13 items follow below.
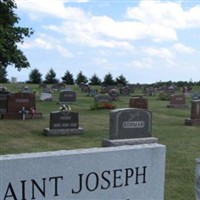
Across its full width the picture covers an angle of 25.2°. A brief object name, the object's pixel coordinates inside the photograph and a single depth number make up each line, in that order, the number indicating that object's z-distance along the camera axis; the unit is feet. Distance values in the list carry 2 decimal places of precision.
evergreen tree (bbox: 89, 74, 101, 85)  246.06
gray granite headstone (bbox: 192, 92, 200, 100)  110.22
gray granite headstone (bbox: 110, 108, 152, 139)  36.06
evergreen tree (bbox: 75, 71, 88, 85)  244.42
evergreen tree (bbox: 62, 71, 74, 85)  242.58
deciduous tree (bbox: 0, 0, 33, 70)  58.59
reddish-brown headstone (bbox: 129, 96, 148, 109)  76.18
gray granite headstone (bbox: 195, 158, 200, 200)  15.48
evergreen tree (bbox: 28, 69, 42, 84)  246.06
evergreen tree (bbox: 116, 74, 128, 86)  236.12
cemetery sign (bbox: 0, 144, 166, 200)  11.31
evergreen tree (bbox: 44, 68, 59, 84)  242.91
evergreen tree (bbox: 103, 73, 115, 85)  237.66
